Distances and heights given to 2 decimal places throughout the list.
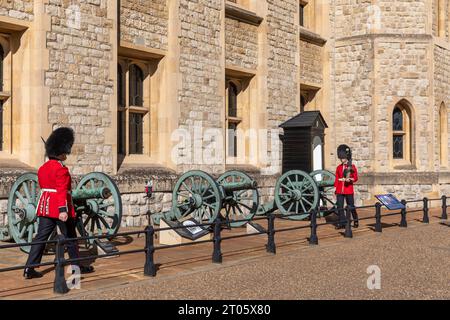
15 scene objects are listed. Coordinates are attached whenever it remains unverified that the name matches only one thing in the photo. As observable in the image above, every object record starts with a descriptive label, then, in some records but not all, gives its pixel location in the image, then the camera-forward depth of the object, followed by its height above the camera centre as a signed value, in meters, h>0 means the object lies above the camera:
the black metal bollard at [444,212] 13.72 -1.29
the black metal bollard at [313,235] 9.36 -1.24
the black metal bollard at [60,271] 5.74 -1.08
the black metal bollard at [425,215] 13.07 -1.29
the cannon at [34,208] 7.77 -0.65
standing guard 11.77 -0.43
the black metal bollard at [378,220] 11.30 -1.21
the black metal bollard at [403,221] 12.36 -1.34
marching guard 6.50 -0.47
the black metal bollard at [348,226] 10.48 -1.20
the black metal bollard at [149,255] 6.57 -1.08
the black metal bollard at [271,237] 8.38 -1.13
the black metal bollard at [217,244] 7.57 -1.09
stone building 10.06 +1.62
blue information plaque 11.32 -0.86
